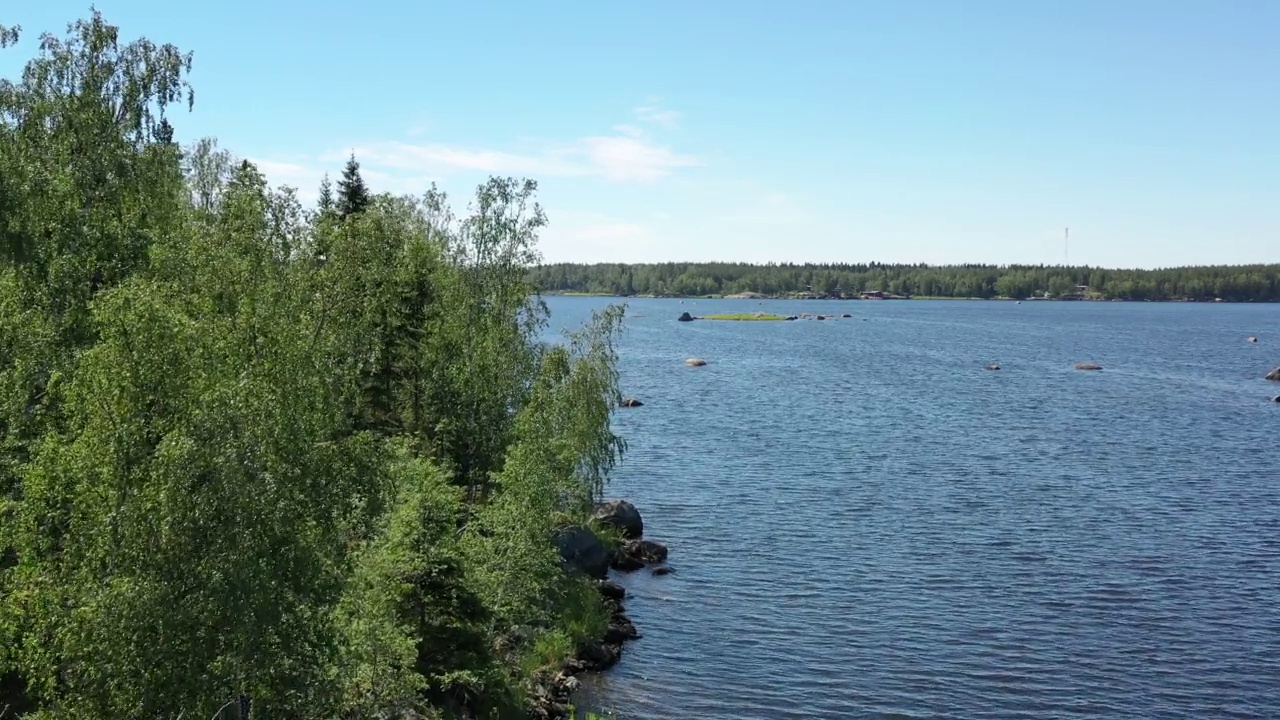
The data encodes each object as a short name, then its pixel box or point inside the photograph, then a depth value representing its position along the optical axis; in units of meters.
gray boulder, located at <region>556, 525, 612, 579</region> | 44.75
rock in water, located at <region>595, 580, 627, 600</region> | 45.17
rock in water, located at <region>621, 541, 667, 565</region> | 50.44
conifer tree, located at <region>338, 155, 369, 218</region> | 54.31
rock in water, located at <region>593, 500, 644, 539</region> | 52.61
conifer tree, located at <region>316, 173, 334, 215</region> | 50.21
